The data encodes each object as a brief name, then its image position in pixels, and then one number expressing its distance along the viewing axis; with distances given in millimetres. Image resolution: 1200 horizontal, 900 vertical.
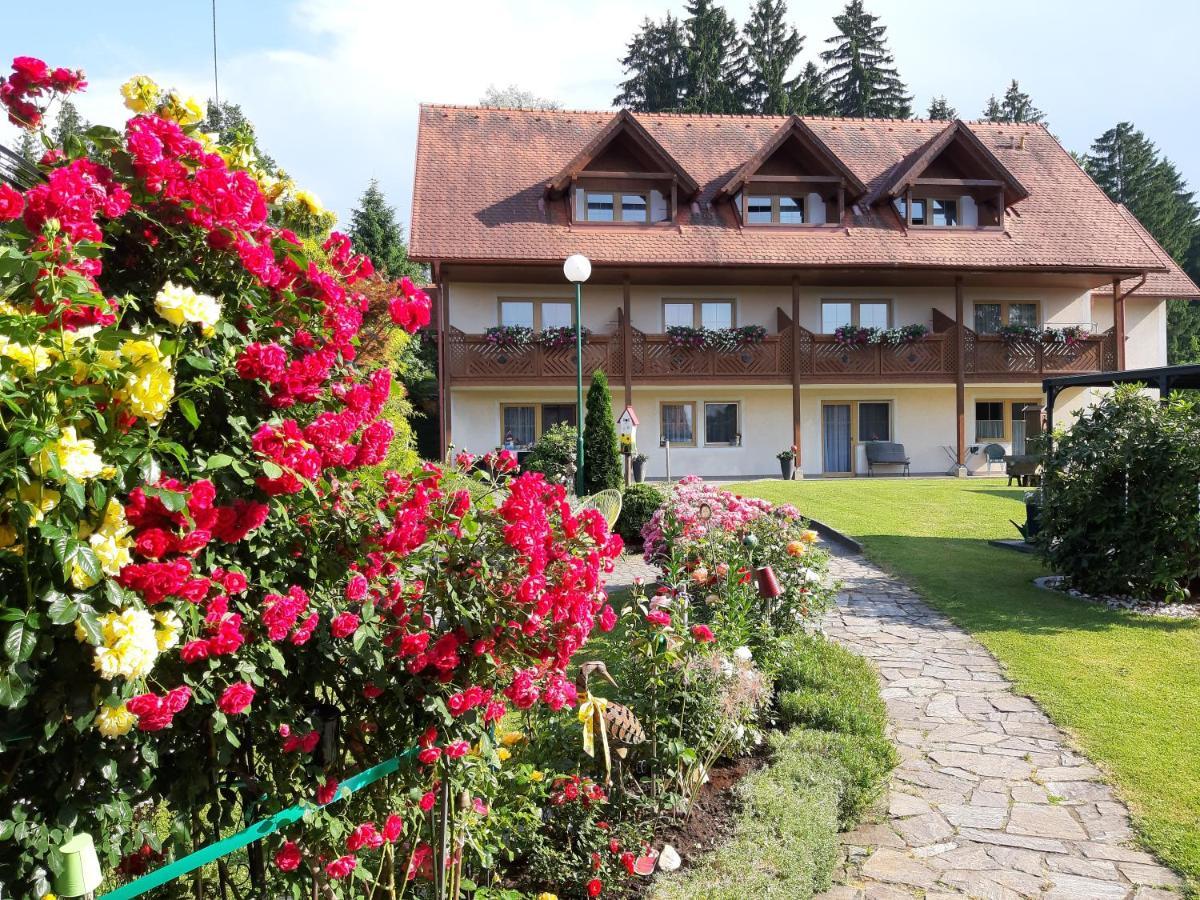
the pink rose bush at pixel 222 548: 1304
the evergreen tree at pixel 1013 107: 53094
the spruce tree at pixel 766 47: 39656
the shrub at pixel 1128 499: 7020
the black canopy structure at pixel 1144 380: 8039
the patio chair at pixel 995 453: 20078
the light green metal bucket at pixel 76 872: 1382
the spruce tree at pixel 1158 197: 43219
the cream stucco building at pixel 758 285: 18922
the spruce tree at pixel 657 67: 39562
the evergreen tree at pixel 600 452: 11875
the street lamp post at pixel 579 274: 11447
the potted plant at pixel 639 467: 15469
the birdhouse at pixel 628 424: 14168
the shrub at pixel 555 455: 12383
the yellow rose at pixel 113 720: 1343
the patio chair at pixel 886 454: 20422
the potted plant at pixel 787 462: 18812
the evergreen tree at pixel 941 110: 47153
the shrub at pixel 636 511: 10023
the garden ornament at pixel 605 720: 2725
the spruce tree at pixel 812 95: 38844
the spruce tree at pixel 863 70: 40812
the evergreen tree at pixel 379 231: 27156
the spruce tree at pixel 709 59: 38656
